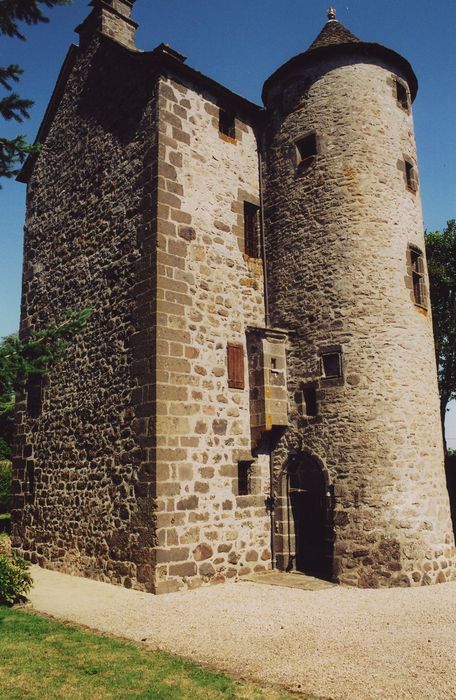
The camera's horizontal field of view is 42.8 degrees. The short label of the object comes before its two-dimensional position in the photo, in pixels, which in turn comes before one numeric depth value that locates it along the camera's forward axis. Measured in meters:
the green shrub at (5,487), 21.41
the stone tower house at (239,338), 10.46
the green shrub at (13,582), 8.84
